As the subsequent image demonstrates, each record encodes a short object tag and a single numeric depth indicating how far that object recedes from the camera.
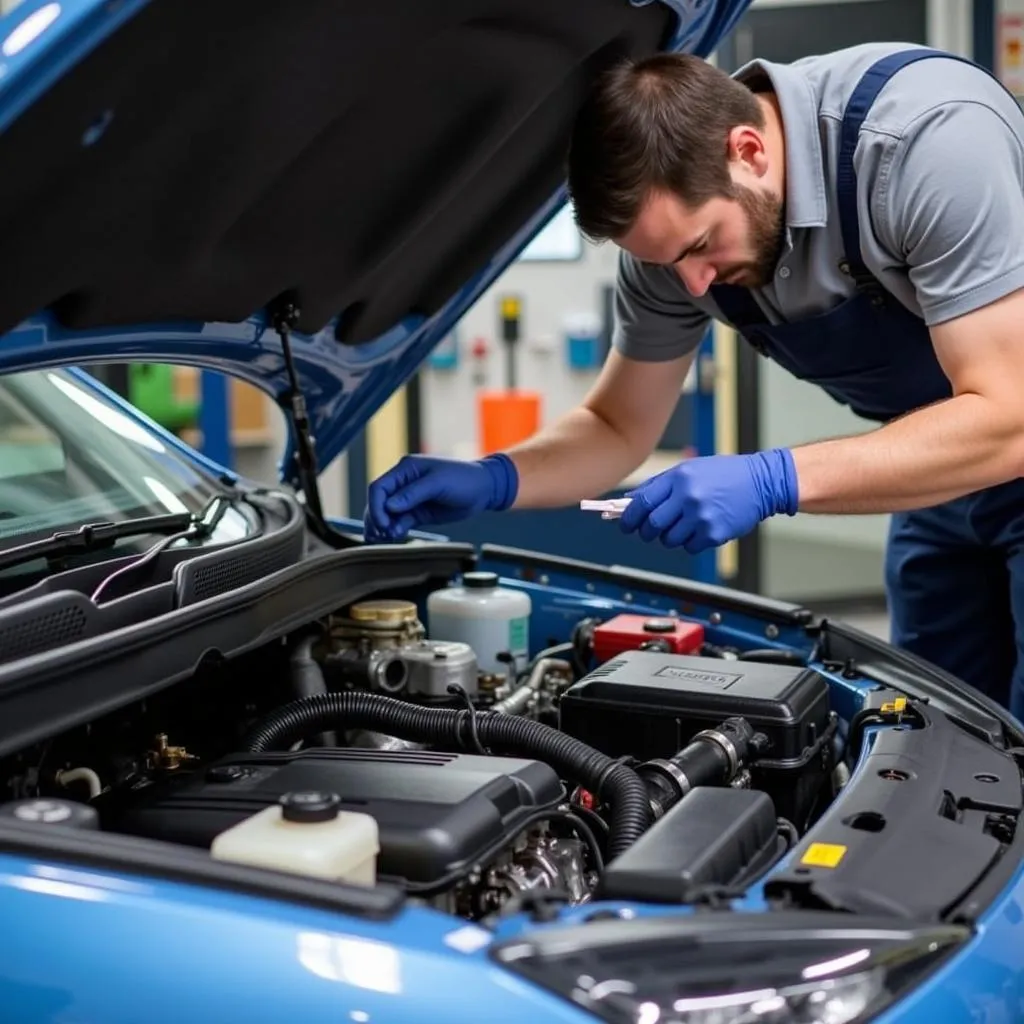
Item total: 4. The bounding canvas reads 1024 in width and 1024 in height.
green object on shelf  6.35
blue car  1.18
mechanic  1.94
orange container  5.23
